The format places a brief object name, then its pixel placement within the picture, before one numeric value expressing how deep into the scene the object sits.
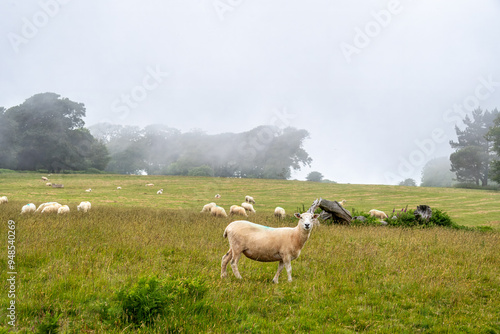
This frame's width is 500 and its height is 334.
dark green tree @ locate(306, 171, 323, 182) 125.12
